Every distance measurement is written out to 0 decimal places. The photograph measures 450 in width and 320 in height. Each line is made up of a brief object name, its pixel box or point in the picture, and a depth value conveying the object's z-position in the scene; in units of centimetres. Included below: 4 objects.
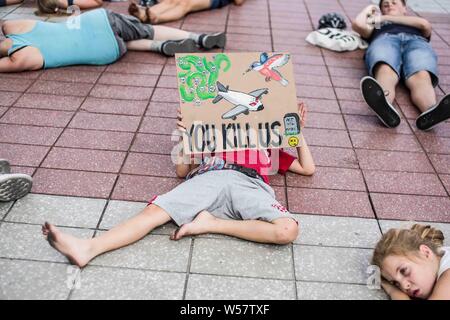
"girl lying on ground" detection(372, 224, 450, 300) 198
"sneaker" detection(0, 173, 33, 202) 230
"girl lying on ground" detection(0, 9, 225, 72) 378
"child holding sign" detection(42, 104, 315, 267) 217
